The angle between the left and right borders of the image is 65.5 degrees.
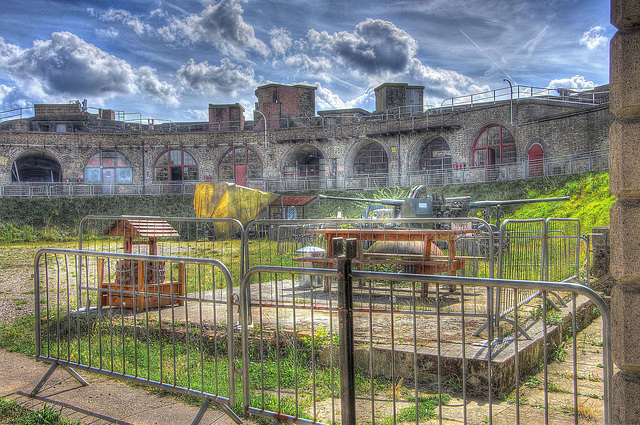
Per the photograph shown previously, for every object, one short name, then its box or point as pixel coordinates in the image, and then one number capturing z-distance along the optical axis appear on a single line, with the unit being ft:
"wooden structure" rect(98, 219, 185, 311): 22.16
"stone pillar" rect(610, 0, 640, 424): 7.23
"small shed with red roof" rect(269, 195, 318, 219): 88.99
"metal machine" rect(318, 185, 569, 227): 41.04
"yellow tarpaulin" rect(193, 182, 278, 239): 74.33
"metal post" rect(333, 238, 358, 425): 9.09
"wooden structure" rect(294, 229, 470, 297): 22.84
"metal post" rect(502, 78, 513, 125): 84.74
